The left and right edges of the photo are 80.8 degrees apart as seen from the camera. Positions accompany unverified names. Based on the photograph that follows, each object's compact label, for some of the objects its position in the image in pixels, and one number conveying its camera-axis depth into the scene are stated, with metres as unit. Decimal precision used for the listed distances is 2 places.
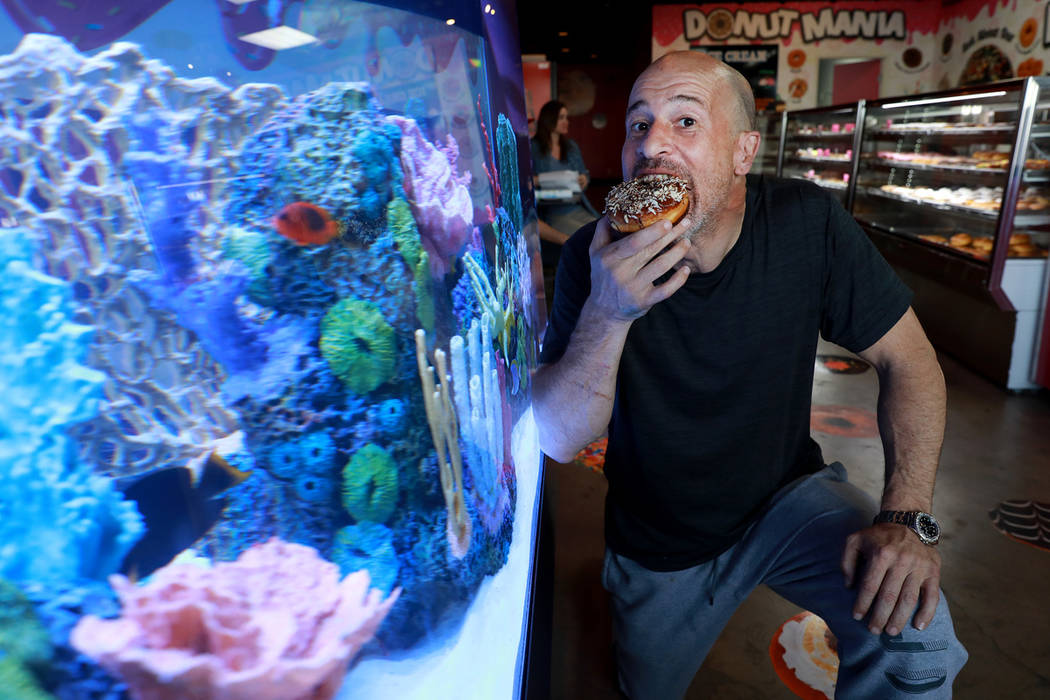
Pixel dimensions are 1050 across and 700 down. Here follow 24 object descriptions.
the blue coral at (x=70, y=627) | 0.39
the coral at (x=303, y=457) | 0.56
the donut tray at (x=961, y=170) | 3.94
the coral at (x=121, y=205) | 0.40
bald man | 1.42
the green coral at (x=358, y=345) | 0.62
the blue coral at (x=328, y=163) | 0.55
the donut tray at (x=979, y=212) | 3.97
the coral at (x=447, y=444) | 0.78
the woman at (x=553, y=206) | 4.43
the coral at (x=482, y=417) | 0.92
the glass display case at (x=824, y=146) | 6.68
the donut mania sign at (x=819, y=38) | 9.86
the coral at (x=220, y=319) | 0.48
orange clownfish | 0.57
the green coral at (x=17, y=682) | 0.37
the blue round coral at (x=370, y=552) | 0.62
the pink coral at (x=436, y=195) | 0.79
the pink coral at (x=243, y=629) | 0.44
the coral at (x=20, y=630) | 0.37
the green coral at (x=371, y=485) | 0.63
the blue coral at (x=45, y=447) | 0.38
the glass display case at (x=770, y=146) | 8.89
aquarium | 0.40
